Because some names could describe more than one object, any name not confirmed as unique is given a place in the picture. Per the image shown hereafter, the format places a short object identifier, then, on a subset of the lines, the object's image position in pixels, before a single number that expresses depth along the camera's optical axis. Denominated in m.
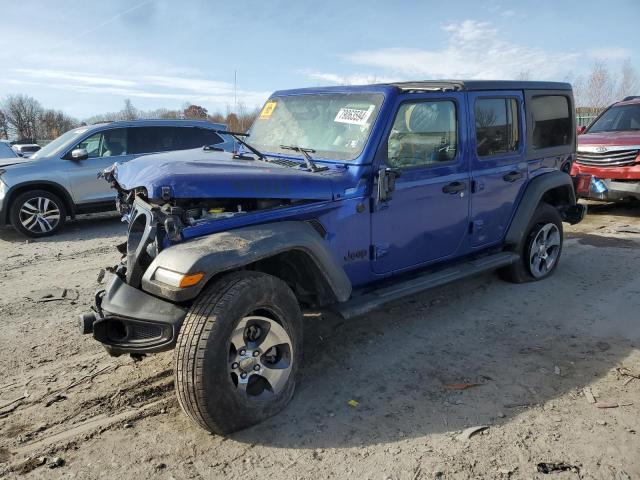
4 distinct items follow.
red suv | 8.58
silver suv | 7.92
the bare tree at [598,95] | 24.55
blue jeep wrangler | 2.79
